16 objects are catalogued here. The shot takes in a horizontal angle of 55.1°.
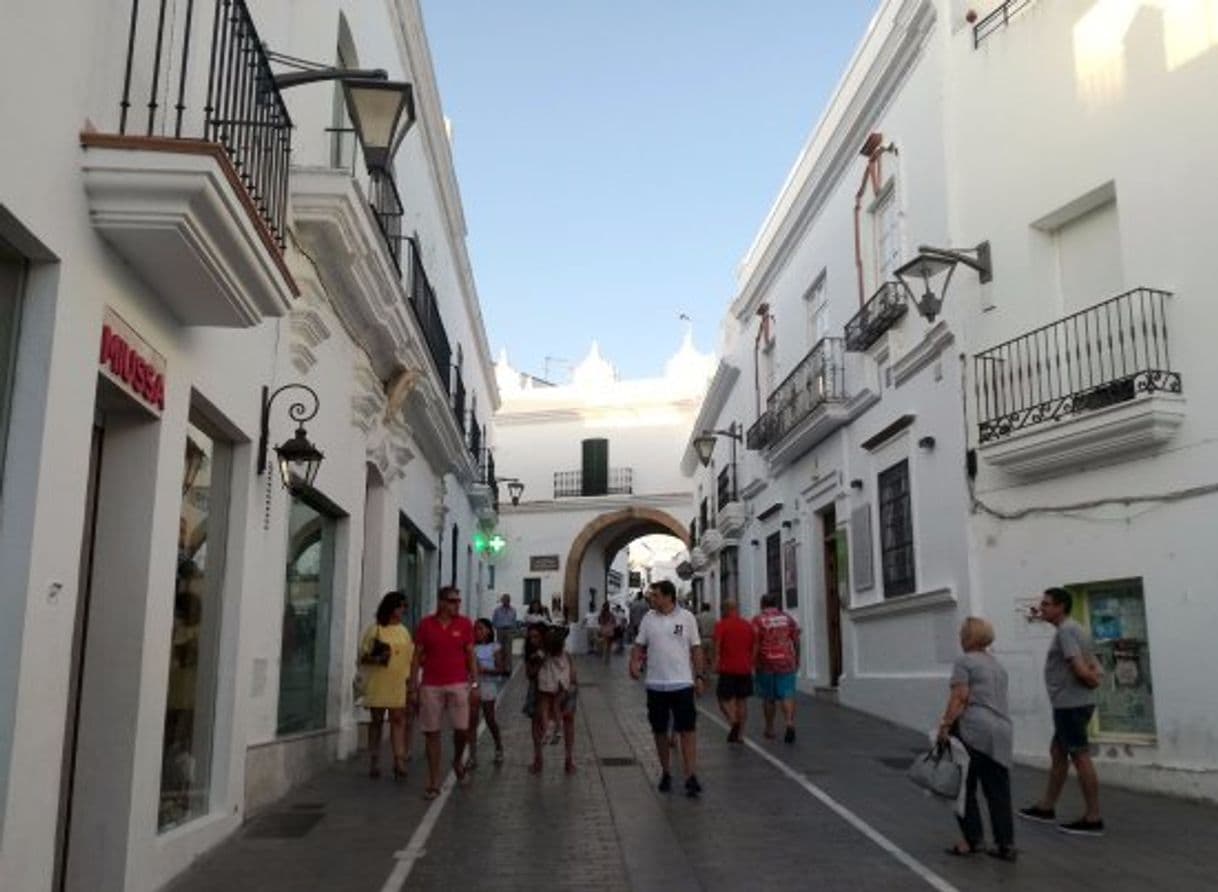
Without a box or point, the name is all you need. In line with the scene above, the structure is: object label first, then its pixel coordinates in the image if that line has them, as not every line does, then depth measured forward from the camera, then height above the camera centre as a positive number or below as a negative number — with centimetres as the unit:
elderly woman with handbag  663 -39
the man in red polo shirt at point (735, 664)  1208 +0
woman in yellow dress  975 -8
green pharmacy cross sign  2741 +293
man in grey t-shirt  748 -24
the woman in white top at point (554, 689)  1030 -22
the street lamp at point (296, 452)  805 +147
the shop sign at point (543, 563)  3619 +307
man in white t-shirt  895 -6
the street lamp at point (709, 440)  2459 +480
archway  3575 +410
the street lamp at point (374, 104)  692 +339
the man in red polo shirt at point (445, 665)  931 -1
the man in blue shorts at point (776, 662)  1228 +2
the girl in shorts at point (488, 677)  1072 -12
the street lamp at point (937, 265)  1113 +379
